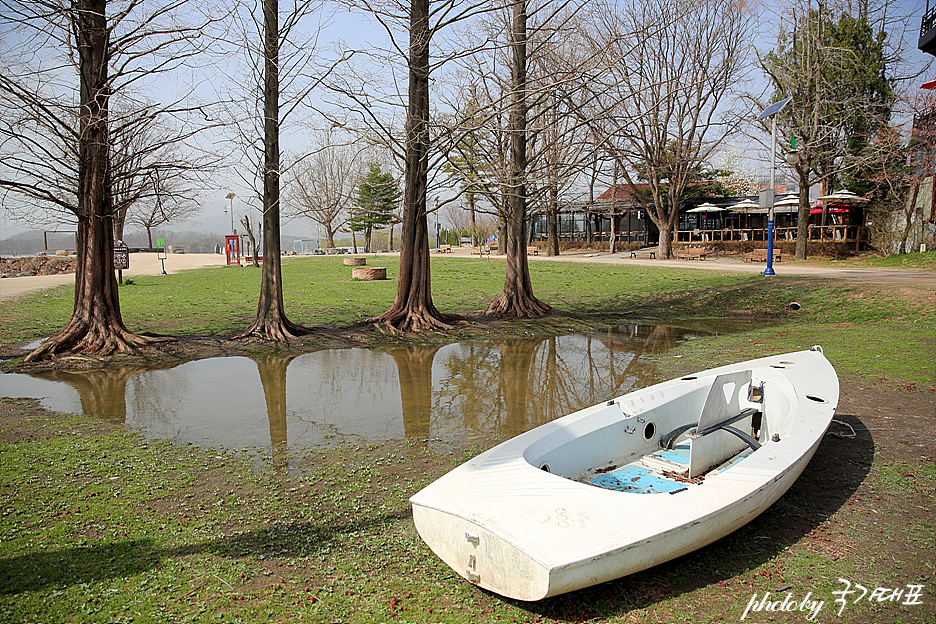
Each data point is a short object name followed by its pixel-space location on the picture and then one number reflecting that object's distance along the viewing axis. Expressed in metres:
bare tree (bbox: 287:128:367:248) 43.50
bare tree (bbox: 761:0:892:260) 23.80
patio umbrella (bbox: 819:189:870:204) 25.61
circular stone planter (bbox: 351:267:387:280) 22.55
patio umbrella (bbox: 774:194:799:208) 29.21
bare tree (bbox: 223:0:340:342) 10.63
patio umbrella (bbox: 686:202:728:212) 33.28
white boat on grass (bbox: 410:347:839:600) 2.94
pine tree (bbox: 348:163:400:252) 40.13
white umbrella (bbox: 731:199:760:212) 31.26
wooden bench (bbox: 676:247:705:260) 29.59
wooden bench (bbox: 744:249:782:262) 26.70
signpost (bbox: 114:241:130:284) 14.75
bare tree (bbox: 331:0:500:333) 10.93
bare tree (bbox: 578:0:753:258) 23.36
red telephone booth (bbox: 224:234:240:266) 36.38
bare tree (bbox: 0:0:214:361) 8.91
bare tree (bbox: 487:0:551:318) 12.85
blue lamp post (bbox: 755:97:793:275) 18.98
